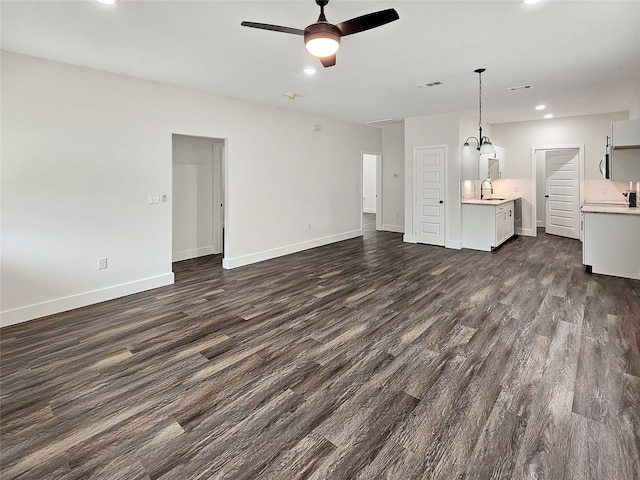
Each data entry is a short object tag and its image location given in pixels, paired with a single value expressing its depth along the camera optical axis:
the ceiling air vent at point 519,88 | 5.04
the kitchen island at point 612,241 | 4.81
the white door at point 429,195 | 7.23
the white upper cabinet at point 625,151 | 4.87
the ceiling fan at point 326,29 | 2.41
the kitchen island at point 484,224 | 6.75
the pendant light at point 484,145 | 5.55
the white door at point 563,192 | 7.83
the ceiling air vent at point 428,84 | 4.83
